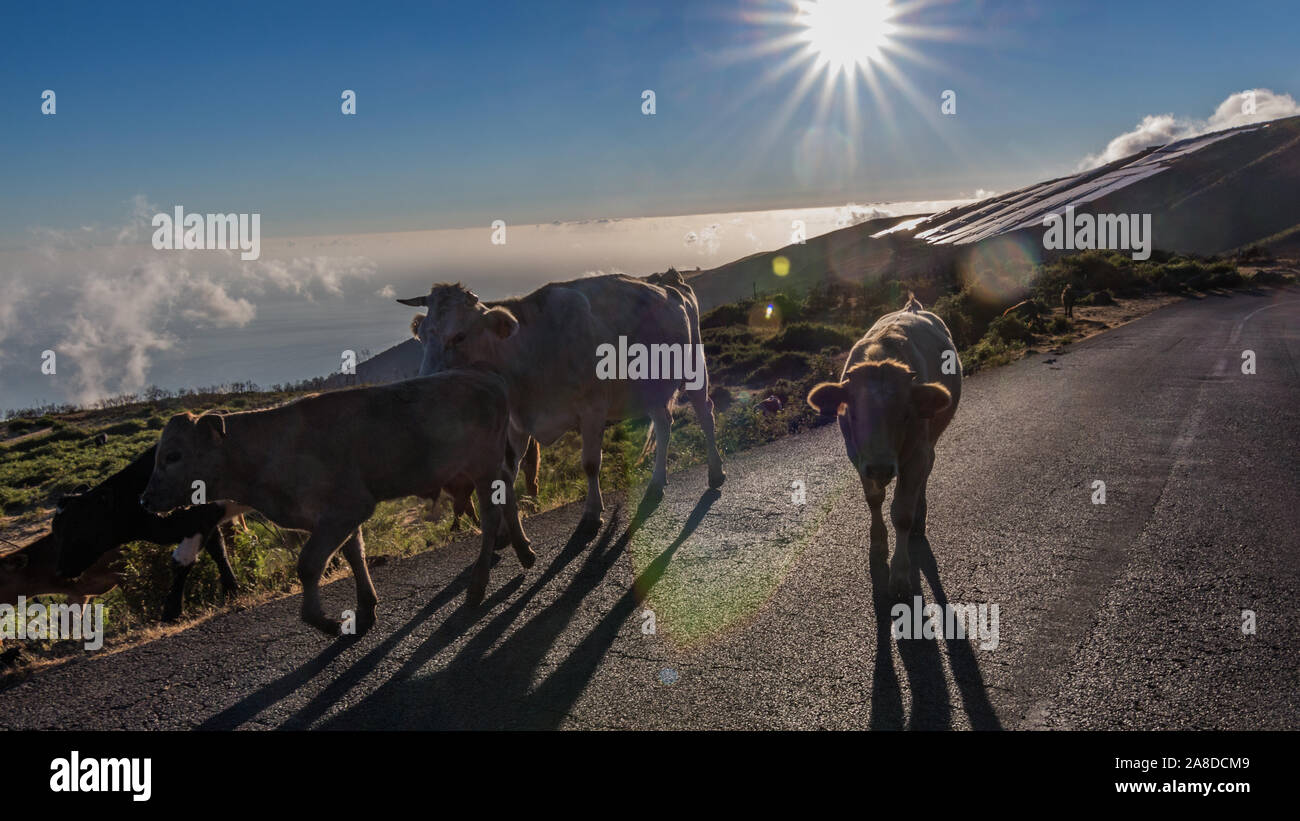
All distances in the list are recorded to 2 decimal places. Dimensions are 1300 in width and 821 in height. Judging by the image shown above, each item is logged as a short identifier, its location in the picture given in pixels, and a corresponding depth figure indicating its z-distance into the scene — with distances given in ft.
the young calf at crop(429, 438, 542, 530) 20.76
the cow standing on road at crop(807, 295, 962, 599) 17.66
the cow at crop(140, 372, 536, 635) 17.30
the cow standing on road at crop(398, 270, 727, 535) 23.80
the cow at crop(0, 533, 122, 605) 22.41
